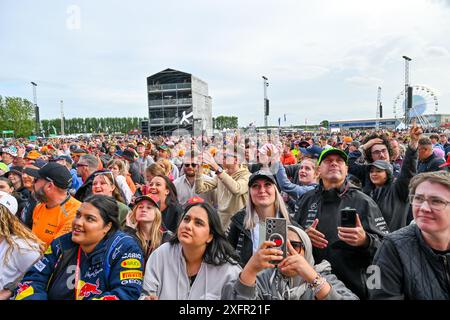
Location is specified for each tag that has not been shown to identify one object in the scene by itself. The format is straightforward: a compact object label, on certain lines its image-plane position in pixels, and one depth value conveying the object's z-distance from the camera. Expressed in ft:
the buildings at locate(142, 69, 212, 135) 144.36
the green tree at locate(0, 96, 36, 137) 175.22
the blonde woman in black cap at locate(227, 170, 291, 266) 9.39
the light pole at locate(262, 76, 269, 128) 93.40
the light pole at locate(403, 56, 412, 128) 90.73
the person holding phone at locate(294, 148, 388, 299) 7.78
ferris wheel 146.67
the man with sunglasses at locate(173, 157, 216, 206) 15.84
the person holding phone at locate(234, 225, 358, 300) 5.65
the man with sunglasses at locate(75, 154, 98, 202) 16.62
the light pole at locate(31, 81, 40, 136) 105.40
